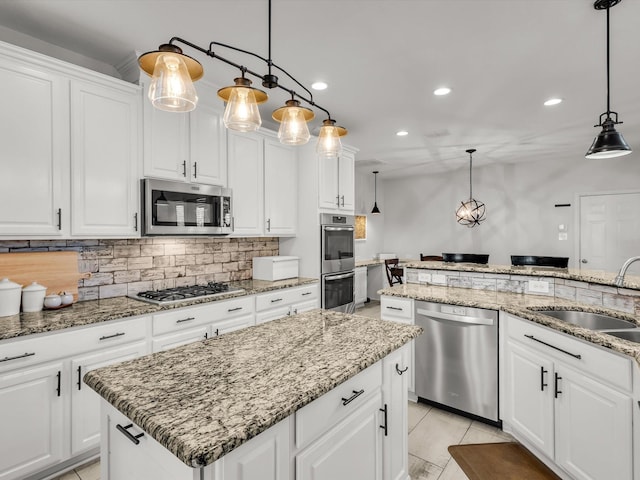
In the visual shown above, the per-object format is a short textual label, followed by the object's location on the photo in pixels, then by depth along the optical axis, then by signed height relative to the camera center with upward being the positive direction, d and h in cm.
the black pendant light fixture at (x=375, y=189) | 753 +113
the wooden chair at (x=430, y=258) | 673 -38
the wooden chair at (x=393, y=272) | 611 -60
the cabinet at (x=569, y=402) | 156 -88
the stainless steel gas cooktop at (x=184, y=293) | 255 -44
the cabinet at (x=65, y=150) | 202 +59
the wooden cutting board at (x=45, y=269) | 220 -20
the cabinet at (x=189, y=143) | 264 +81
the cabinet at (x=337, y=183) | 389 +68
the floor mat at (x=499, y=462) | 198 -137
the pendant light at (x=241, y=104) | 135 +54
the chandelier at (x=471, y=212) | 640 +52
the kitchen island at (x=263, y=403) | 87 -47
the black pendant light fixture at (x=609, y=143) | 216 +61
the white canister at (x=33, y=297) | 214 -36
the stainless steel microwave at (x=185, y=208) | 258 +26
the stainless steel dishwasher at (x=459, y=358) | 240 -89
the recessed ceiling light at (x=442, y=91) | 314 +138
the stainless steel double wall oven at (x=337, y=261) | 383 -26
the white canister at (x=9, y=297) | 201 -34
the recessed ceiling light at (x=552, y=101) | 338 +139
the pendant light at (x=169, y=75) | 115 +57
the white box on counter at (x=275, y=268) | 363 -31
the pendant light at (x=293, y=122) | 156 +54
